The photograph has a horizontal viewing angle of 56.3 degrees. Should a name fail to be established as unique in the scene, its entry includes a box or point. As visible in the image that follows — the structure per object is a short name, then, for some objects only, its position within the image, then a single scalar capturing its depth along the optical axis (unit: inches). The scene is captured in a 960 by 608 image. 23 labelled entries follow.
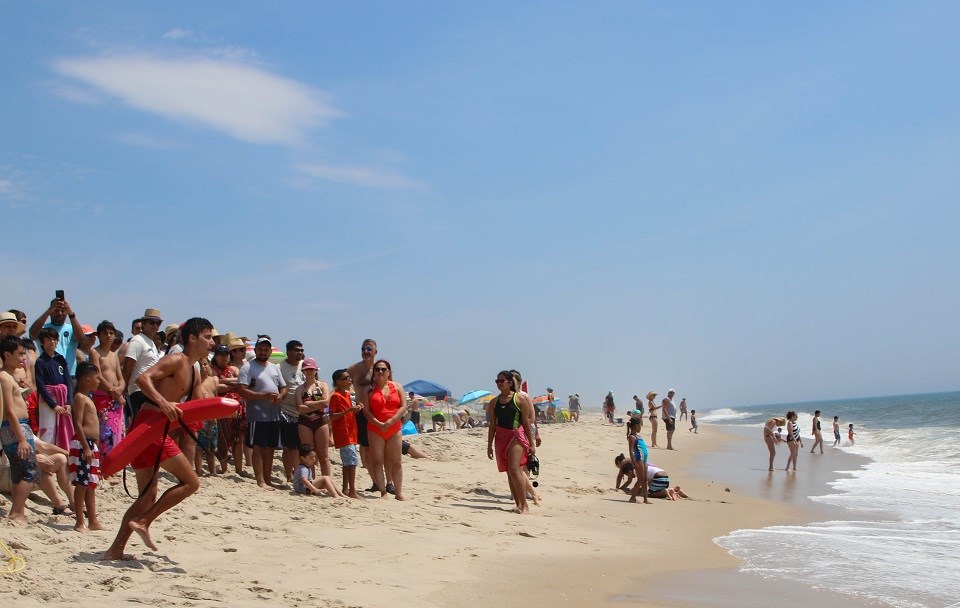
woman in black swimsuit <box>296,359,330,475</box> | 376.8
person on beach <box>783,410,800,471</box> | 714.8
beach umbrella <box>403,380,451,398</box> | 1165.1
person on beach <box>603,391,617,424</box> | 1483.8
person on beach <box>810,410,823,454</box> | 951.0
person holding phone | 338.0
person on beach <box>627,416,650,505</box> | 455.8
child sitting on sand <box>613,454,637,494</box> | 492.1
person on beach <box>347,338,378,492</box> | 397.8
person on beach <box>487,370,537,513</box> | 382.3
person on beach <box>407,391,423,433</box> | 934.0
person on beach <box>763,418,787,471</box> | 713.0
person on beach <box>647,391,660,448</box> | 960.0
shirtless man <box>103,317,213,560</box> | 220.1
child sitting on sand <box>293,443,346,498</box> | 370.0
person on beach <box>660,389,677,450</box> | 975.6
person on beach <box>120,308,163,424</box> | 359.6
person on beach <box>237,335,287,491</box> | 368.8
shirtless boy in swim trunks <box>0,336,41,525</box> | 249.9
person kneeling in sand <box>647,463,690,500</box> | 484.7
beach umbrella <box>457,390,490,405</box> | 1446.9
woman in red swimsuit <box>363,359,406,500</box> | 380.8
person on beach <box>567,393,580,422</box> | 1479.6
